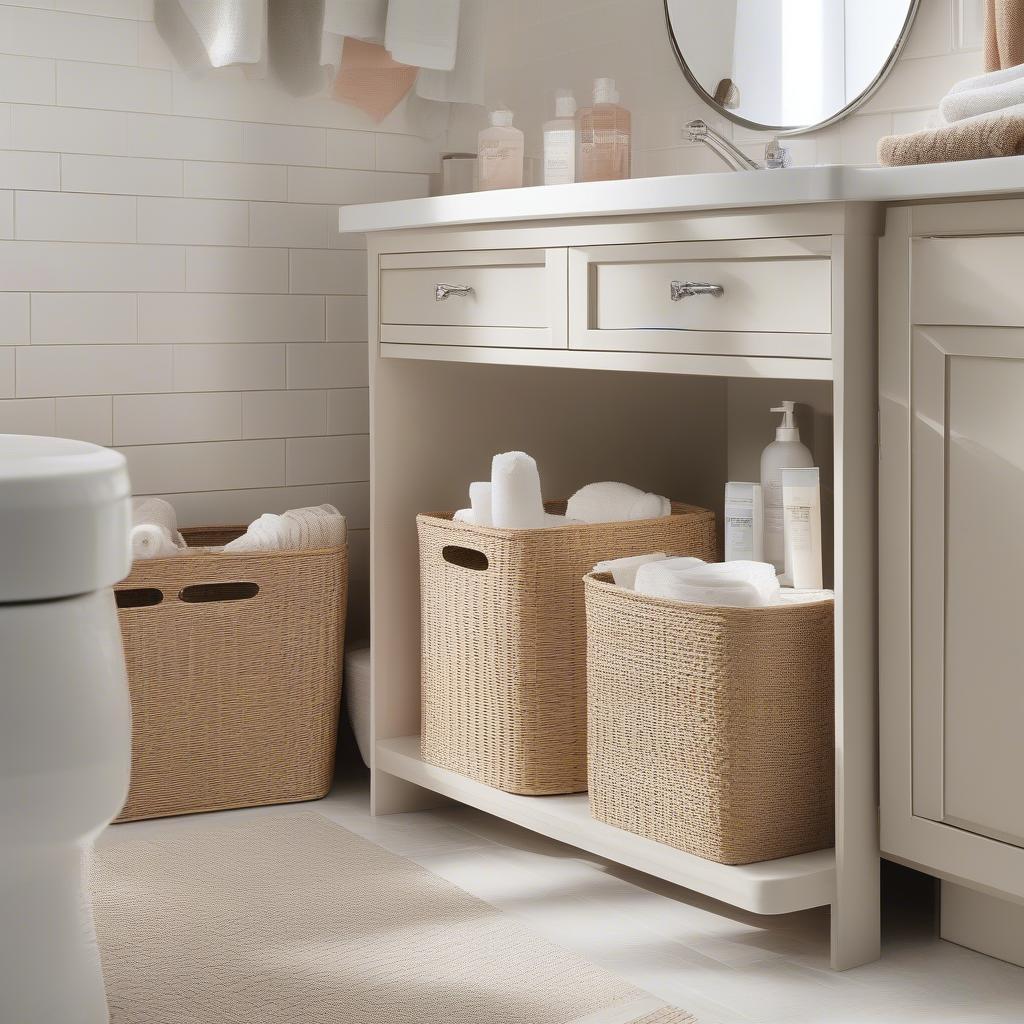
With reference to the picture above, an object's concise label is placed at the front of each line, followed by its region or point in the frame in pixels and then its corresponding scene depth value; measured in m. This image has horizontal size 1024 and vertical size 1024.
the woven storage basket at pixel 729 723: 1.64
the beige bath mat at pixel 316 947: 1.53
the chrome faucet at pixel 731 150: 2.03
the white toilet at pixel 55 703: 1.05
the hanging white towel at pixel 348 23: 2.50
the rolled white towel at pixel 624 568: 1.87
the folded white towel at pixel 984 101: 1.52
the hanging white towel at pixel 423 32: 2.55
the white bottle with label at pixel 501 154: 2.49
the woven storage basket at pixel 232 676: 2.23
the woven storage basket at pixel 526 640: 1.97
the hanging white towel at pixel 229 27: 2.42
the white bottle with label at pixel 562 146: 2.40
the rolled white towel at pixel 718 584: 1.68
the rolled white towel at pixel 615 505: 2.10
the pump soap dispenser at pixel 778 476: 1.90
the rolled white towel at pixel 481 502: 2.07
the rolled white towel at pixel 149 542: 2.21
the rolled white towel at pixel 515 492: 1.99
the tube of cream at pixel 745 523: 1.90
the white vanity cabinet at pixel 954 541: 1.45
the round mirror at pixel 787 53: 2.06
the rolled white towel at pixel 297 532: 2.32
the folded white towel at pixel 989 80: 1.56
